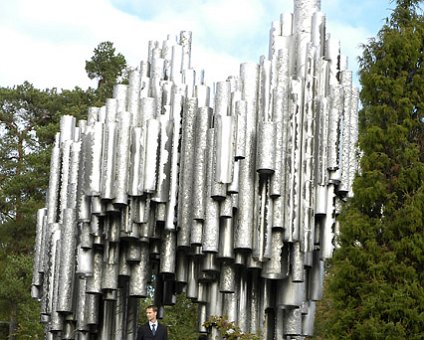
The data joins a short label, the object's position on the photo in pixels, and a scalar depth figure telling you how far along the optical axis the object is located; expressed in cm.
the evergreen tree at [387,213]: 1905
